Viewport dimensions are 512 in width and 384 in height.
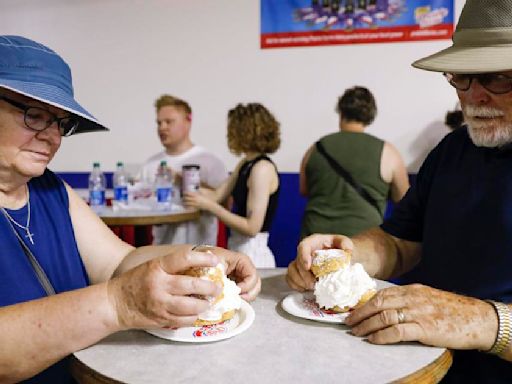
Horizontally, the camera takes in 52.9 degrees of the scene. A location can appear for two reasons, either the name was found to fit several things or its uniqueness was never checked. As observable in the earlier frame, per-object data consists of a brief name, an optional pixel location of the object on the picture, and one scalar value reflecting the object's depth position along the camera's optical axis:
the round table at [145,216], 3.29
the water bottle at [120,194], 3.87
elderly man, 1.15
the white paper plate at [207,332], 1.11
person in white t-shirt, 4.21
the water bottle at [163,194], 3.71
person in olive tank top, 3.20
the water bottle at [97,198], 3.75
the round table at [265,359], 0.98
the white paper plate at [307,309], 1.22
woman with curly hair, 3.30
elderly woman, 1.03
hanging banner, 4.52
